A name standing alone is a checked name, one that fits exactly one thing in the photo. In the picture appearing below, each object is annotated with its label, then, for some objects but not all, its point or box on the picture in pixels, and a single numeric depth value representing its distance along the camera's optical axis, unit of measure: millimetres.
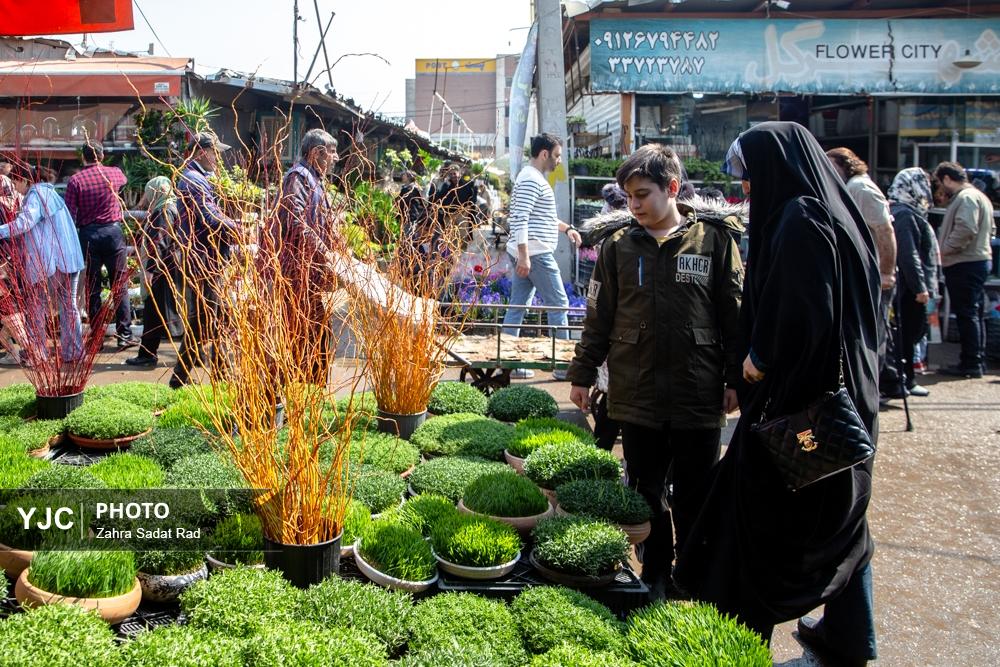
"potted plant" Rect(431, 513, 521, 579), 2707
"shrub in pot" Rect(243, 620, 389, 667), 2020
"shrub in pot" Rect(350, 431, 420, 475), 3660
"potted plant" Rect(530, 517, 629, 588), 2707
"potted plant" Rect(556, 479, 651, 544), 3061
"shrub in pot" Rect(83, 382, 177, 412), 4430
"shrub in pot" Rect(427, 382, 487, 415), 4699
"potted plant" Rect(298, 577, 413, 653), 2291
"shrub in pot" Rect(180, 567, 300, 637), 2229
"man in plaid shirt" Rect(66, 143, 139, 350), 7273
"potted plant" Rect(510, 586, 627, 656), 2287
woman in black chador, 2533
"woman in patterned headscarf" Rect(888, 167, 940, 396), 6785
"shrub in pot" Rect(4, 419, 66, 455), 3572
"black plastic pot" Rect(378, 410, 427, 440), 4324
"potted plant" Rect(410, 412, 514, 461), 3992
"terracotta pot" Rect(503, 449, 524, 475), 3838
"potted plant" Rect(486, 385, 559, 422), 4656
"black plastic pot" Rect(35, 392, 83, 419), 4152
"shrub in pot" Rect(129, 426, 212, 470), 3592
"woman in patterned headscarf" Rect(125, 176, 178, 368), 6535
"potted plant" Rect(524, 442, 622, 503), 3459
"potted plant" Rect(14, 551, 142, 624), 2305
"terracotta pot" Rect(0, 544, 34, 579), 2557
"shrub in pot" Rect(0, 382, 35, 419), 4207
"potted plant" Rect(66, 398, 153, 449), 3768
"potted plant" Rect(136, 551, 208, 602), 2533
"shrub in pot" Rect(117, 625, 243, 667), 1987
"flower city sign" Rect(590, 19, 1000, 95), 10633
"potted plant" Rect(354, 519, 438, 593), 2625
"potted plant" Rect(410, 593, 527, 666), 2248
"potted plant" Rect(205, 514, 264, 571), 2663
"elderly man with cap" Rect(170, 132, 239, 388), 4597
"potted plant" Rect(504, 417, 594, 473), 3877
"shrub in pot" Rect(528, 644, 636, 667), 2070
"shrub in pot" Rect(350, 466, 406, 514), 3238
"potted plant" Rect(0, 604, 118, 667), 1914
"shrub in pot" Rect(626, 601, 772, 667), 2070
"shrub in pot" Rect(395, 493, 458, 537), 3016
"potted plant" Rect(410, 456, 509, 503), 3416
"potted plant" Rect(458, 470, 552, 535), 3119
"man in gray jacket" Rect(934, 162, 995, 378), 7562
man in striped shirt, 6340
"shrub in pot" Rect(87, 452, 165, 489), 3026
